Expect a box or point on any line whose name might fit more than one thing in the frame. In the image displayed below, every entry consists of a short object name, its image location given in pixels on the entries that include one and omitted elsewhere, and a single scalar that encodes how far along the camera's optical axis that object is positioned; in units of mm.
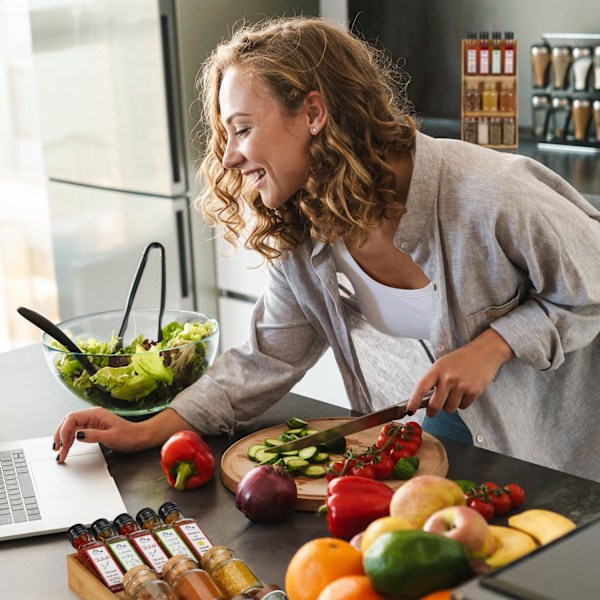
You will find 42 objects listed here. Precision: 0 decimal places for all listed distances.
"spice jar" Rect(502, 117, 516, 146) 3186
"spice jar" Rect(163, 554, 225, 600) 982
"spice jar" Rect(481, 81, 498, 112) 3180
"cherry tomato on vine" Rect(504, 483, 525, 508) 1183
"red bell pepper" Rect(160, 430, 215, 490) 1324
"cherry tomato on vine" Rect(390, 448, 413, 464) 1310
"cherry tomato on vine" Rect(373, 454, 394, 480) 1281
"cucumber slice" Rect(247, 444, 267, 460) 1379
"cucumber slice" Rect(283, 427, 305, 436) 1446
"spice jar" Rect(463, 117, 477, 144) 3219
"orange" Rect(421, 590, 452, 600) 726
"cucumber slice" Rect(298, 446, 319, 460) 1338
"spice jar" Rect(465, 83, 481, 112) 3193
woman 1509
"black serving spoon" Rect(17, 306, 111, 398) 1523
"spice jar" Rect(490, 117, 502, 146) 3193
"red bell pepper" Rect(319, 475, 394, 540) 1098
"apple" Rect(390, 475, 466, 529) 853
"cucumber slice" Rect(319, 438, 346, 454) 1384
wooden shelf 3158
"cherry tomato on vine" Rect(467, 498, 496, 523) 1123
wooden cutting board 1243
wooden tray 1020
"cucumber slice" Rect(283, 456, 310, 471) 1315
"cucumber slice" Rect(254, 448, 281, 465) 1348
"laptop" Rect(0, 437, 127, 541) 1249
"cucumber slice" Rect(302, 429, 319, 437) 1451
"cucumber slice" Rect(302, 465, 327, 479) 1299
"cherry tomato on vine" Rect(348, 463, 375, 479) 1257
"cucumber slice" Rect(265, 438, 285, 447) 1407
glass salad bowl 1540
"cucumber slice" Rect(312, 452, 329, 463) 1347
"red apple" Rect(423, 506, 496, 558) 768
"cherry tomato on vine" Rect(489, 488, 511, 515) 1158
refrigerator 3398
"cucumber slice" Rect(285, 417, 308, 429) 1481
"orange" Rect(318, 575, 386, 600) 781
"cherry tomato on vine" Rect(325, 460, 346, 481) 1250
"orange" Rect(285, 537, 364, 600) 852
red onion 1195
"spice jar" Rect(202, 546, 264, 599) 1003
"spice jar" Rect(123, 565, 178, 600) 980
